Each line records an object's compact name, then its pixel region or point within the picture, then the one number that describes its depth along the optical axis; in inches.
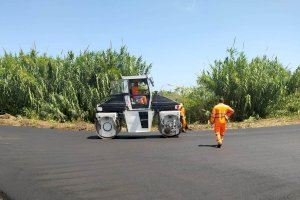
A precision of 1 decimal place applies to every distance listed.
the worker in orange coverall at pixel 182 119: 573.9
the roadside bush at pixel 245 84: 839.9
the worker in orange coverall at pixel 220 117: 420.0
